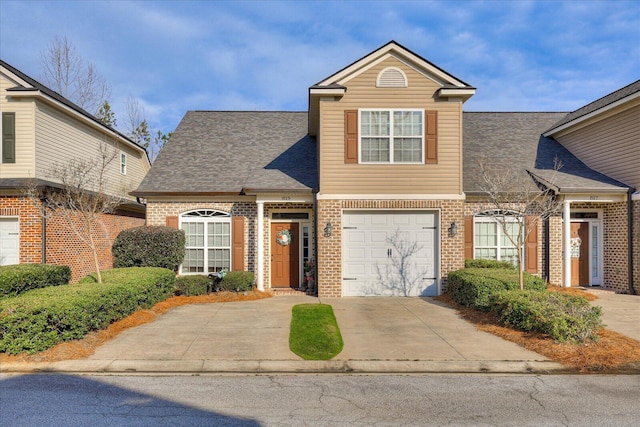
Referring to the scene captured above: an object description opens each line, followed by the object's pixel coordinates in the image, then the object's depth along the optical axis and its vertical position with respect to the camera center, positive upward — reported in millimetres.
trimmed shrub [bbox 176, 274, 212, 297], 12727 -2061
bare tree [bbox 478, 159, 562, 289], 13219 +660
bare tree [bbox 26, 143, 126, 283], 12250 +616
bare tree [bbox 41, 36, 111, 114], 26844 +9460
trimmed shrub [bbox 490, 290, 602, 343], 7598 -1861
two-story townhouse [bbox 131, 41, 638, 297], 12758 +723
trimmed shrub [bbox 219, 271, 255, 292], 12875 -1980
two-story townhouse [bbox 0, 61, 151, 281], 12766 +1750
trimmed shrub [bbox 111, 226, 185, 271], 13273 -1010
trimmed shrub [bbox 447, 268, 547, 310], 10281 -1667
